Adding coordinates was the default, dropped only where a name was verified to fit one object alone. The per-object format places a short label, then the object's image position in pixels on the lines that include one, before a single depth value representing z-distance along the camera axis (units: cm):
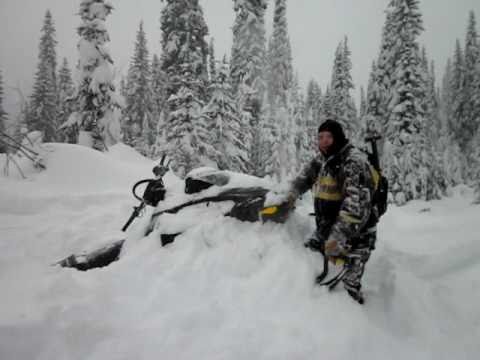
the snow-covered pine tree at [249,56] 2191
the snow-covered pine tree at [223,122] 1722
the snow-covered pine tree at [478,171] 1659
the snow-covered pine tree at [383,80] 1857
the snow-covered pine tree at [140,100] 3338
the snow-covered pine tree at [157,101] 1695
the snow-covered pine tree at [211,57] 2912
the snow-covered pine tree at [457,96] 3094
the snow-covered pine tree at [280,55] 2444
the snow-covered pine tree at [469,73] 2956
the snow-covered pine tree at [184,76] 1491
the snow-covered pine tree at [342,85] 2767
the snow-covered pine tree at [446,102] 3649
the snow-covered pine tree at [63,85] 3366
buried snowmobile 407
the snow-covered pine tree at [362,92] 5819
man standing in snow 294
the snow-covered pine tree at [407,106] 1759
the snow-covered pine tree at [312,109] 3525
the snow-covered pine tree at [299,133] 2620
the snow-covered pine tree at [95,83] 1567
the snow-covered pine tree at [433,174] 1873
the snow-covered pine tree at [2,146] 332
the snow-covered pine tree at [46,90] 3047
